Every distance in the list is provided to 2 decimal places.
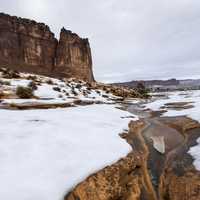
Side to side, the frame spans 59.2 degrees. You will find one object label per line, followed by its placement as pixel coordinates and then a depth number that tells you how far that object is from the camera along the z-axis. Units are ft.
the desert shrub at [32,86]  68.50
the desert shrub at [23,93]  56.20
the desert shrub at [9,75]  88.97
